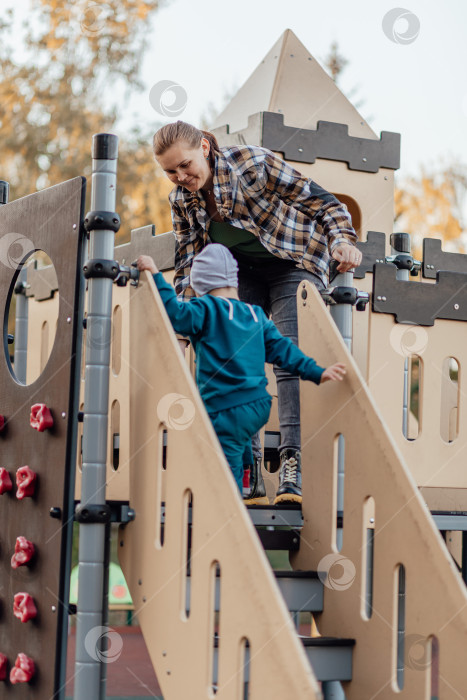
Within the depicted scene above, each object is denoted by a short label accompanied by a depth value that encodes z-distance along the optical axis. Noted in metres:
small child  7.39
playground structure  6.18
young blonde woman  8.24
